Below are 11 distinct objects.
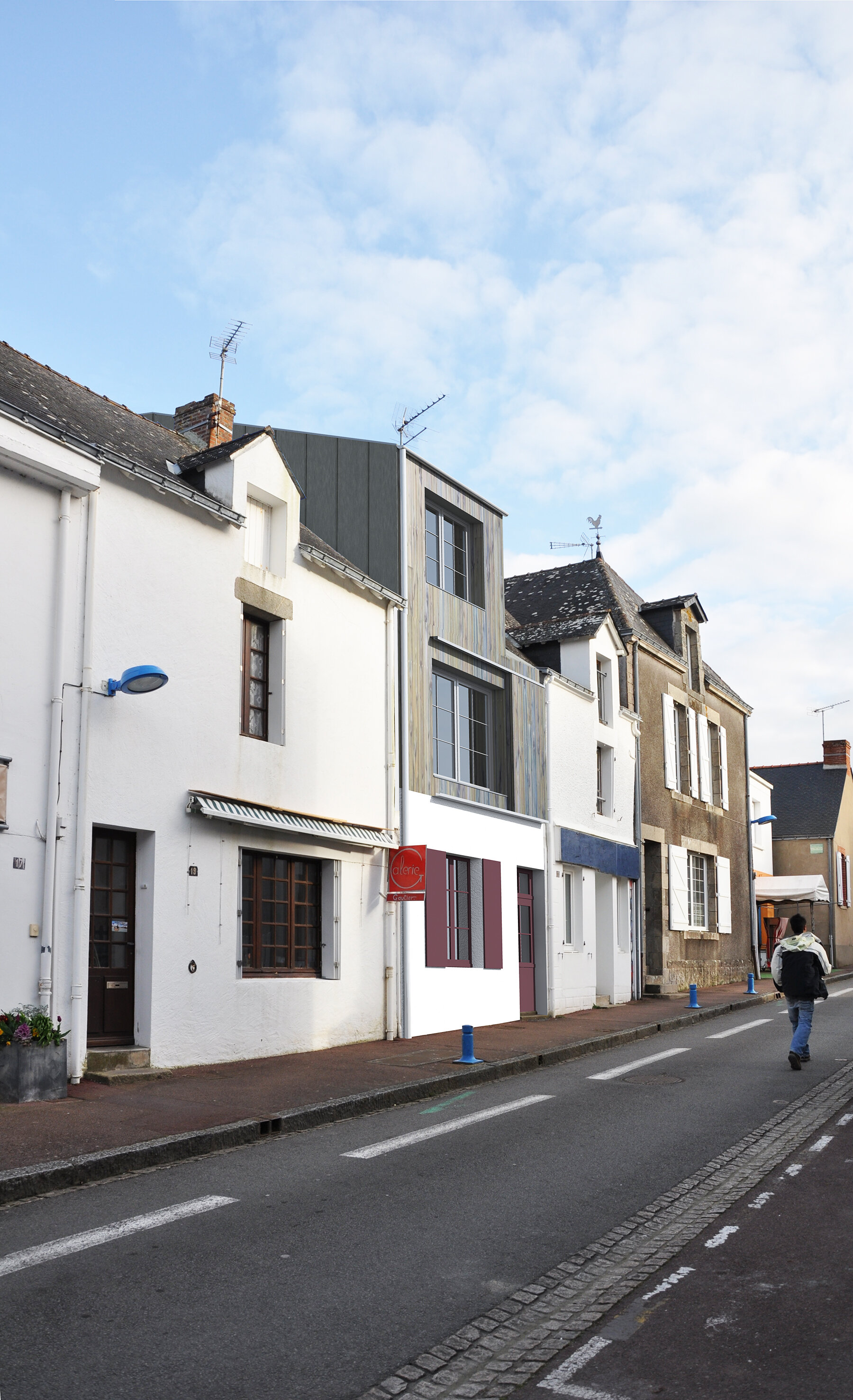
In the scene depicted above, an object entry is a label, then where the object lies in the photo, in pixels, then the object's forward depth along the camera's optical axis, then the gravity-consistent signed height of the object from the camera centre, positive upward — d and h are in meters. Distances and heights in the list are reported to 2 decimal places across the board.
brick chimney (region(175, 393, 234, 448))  17.69 +7.18
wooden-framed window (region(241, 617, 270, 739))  13.69 +2.53
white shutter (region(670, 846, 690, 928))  25.72 +0.14
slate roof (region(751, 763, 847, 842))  41.56 +3.36
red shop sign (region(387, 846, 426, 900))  15.38 +0.31
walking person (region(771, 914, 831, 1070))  12.27 -0.88
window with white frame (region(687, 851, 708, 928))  27.52 +0.15
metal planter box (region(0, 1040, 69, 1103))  9.52 -1.39
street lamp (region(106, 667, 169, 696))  10.46 +1.94
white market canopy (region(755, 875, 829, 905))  34.78 +0.18
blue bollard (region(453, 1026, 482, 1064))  12.42 -1.57
